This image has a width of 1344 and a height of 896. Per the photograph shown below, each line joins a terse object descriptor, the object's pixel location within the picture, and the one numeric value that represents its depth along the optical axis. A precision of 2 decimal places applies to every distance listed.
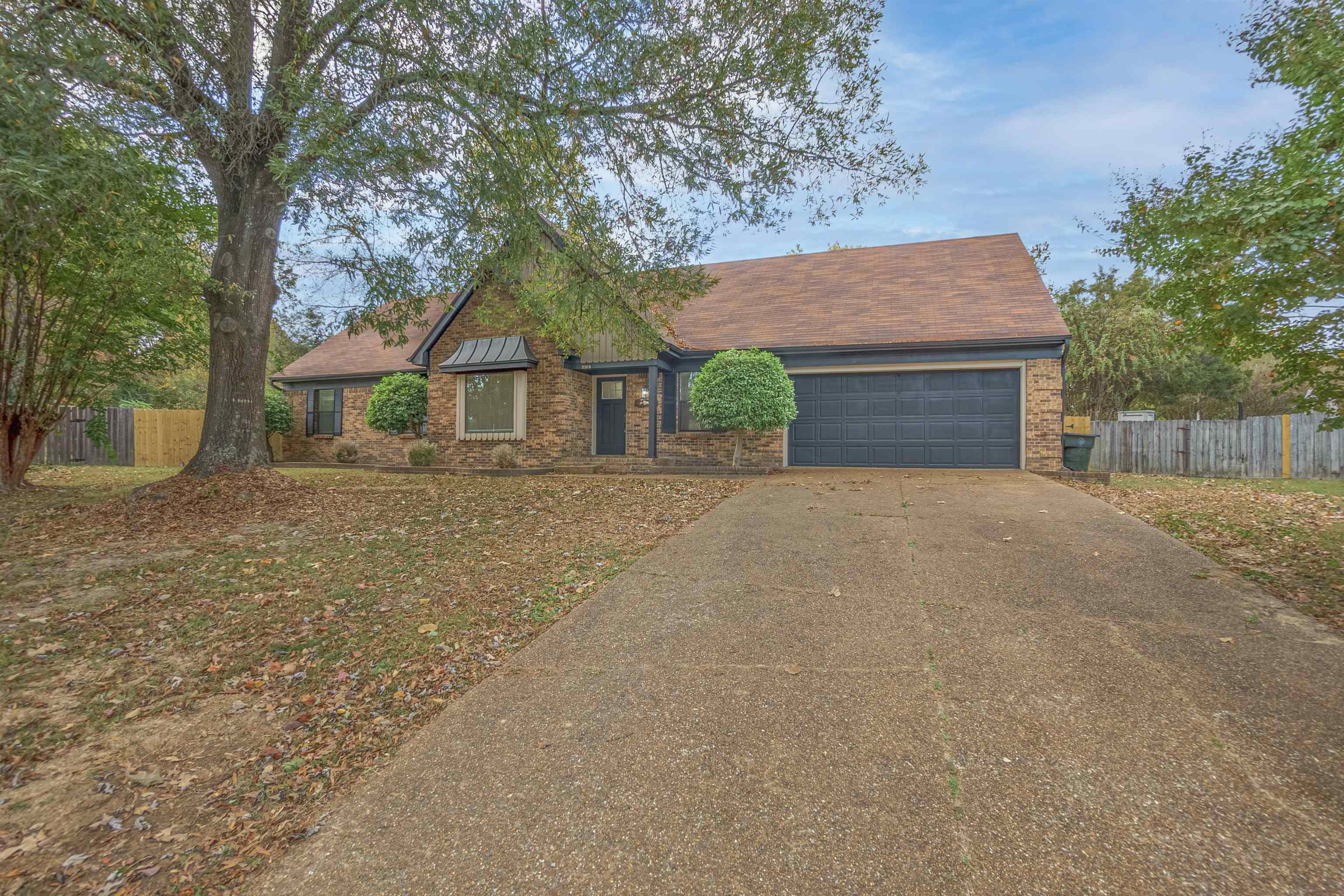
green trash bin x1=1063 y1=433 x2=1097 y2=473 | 11.10
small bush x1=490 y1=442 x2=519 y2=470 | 12.41
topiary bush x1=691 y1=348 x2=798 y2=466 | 10.93
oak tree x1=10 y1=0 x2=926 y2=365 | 5.50
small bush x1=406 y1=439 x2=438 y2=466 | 13.20
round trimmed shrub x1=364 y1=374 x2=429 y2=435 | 14.62
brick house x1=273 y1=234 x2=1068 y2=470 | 11.48
